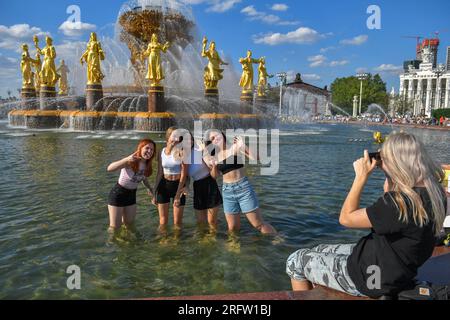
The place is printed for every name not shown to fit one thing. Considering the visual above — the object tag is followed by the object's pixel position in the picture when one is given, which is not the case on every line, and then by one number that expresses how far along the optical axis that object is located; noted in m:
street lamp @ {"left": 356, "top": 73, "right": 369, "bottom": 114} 94.79
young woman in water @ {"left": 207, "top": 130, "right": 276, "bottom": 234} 5.04
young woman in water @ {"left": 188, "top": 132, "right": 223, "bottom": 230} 5.30
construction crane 178.01
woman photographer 2.45
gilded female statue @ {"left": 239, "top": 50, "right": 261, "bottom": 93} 28.40
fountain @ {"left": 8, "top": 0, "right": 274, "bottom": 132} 24.11
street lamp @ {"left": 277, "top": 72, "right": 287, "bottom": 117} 72.93
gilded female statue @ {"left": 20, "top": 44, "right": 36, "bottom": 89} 30.05
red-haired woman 5.16
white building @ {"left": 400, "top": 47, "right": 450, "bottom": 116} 119.47
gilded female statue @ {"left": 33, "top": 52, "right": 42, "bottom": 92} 30.22
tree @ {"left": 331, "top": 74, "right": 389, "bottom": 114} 105.00
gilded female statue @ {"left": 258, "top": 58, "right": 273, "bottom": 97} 31.59
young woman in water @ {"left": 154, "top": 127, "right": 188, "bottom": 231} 5.26
